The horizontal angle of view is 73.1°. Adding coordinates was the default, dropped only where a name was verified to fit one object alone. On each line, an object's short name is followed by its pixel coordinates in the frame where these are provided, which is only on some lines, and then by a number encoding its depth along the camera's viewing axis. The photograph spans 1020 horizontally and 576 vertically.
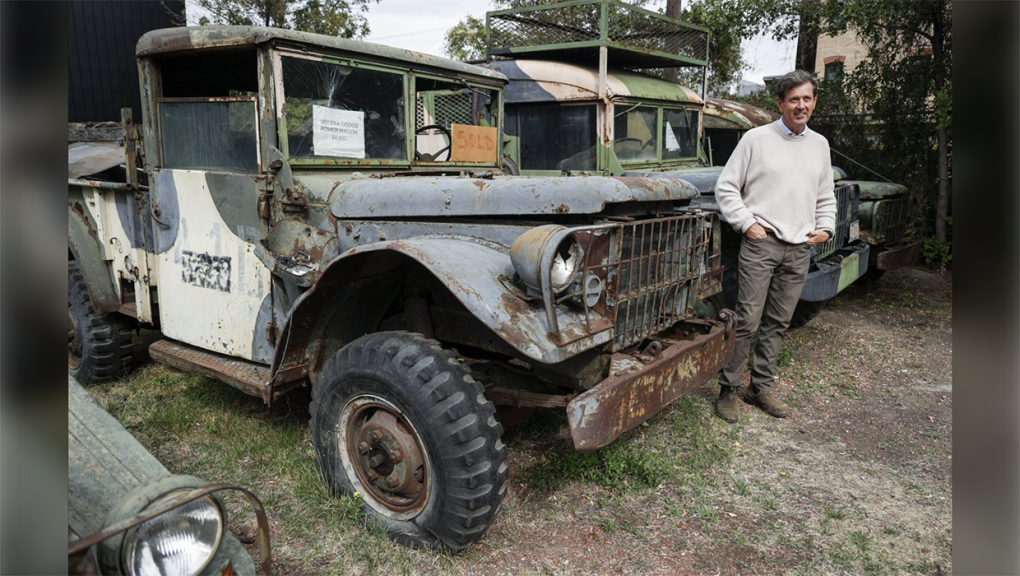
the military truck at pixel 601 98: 6.50
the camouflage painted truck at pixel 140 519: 1.23
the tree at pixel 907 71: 7.28
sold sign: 3.89
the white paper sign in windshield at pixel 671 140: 7.14
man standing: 3.65
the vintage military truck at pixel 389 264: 2.43
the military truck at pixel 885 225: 6.23
